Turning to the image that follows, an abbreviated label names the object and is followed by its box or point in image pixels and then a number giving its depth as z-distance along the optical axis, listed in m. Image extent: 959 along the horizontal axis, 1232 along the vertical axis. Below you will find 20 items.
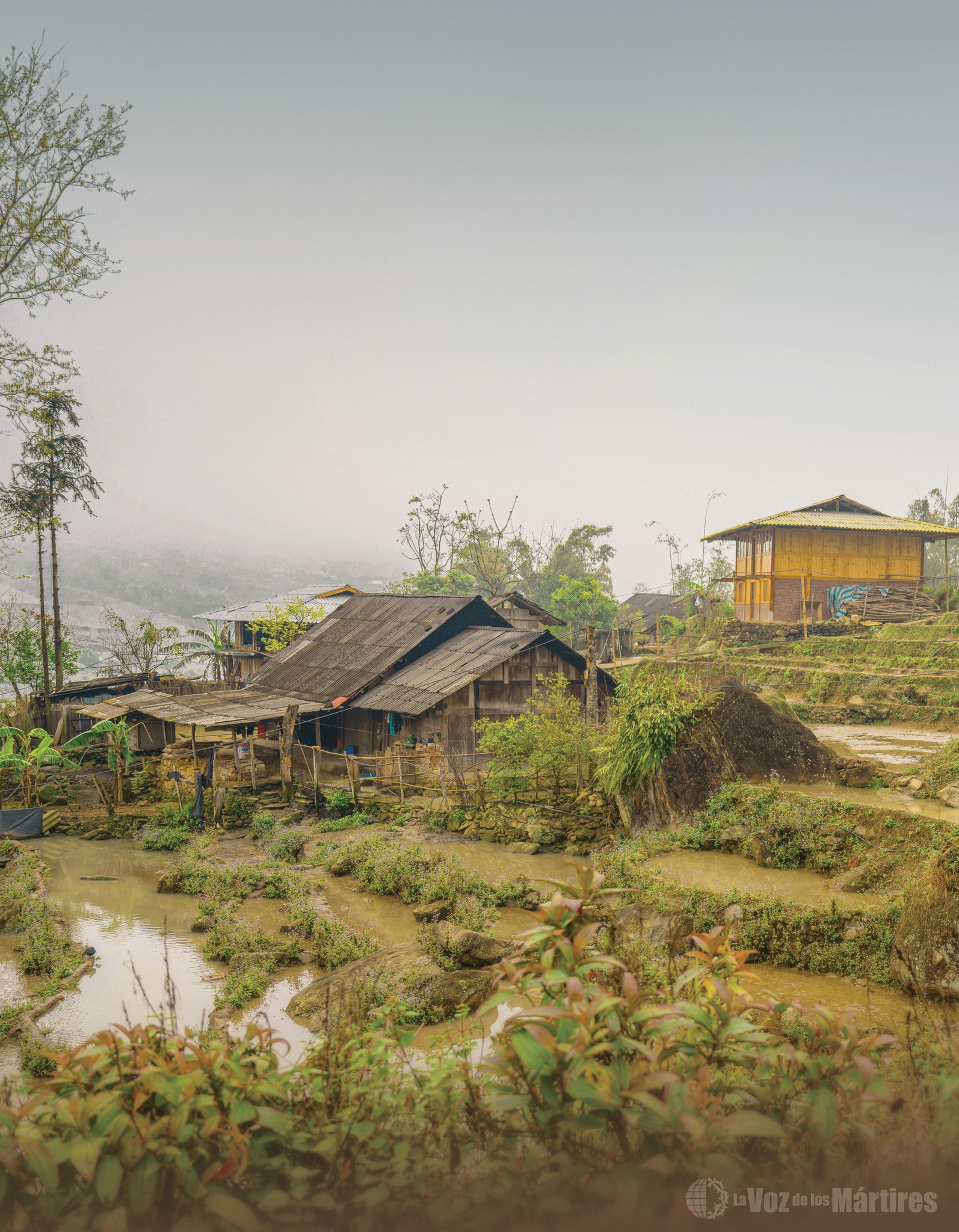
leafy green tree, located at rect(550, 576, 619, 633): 44.03
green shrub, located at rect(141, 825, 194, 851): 17.94
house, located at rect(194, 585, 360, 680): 42.94
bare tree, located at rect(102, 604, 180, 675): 36.75
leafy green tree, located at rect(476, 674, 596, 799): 17.27
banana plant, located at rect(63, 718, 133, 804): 20.75
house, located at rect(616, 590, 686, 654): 43.50
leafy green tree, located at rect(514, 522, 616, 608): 56.91
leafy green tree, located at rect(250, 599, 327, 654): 37.50
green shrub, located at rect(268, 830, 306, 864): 16.36
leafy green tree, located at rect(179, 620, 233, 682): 38.62
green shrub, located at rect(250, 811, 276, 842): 18.09
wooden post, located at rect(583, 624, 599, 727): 19.41
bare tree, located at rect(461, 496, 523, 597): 51.00
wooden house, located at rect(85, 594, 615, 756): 21.09
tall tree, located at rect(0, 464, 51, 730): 26.97
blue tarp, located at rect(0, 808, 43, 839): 18.47
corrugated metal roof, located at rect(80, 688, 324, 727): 20.73
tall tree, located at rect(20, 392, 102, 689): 28.86
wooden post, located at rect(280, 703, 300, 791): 20.22
